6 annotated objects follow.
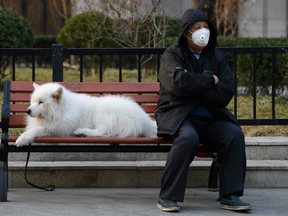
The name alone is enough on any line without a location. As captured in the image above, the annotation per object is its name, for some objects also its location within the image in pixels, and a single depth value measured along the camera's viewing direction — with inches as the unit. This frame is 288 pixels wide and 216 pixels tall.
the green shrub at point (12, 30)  1175.6
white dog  572.7
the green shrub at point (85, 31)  1176.2
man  544.7
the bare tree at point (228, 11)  1737.8
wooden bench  563.2
